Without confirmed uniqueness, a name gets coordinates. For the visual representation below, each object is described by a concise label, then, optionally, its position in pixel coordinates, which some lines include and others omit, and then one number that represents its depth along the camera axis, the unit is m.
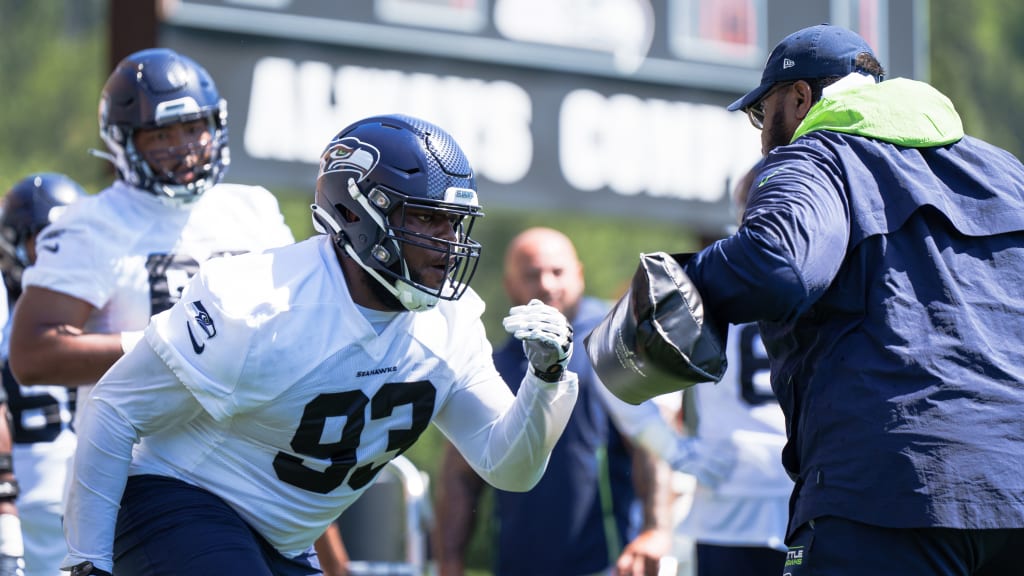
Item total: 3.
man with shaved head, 11.95
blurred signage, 16.09
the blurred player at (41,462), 10.55
